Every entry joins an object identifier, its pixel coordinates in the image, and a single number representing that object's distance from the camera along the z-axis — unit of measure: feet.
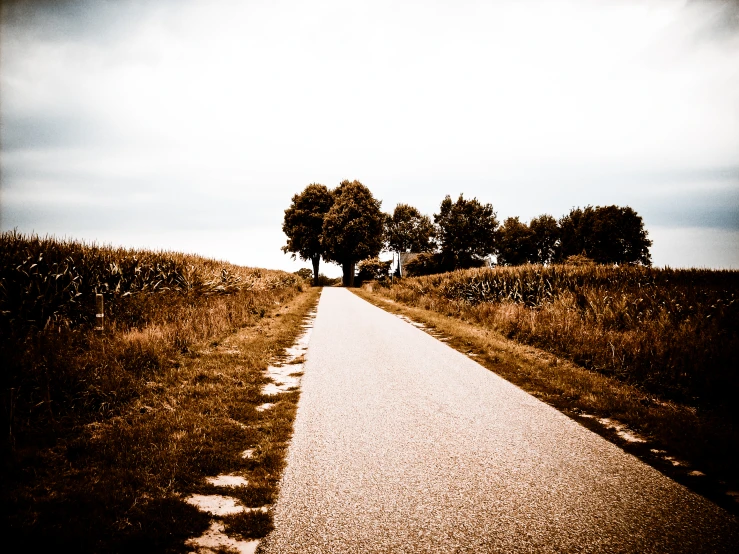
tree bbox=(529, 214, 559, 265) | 252.21
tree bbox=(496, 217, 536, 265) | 256.52
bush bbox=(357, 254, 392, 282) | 145.89
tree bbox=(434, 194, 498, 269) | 209.97
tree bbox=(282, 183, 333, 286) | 167.63
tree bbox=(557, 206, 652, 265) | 199.72
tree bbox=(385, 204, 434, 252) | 257.75
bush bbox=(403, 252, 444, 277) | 182.91
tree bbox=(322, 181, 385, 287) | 148.87
